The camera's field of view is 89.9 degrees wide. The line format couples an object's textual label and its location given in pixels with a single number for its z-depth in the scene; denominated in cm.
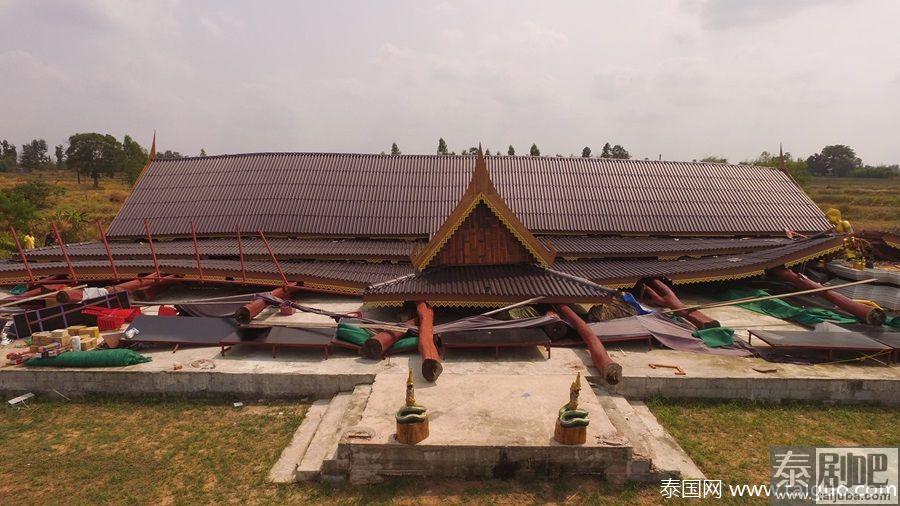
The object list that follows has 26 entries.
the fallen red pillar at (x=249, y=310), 1223
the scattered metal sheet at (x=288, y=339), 1172
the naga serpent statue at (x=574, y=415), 776
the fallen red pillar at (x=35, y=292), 1450
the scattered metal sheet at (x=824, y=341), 1153
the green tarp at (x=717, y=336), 1259
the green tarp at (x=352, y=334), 1182
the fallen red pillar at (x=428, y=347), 1004
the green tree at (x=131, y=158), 6544
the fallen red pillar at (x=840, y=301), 1377
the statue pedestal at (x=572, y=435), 785
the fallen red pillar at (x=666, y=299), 1357
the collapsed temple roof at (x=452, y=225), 1491
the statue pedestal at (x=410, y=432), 779
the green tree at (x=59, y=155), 9544
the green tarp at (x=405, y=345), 1195
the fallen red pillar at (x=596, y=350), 1023
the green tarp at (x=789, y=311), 1486
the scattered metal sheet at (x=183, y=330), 1216
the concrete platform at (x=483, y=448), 787
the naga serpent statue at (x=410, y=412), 773
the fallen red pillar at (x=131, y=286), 1335
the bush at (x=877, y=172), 10206
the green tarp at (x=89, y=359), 1106
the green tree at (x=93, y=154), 6450
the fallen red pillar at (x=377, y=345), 1151
